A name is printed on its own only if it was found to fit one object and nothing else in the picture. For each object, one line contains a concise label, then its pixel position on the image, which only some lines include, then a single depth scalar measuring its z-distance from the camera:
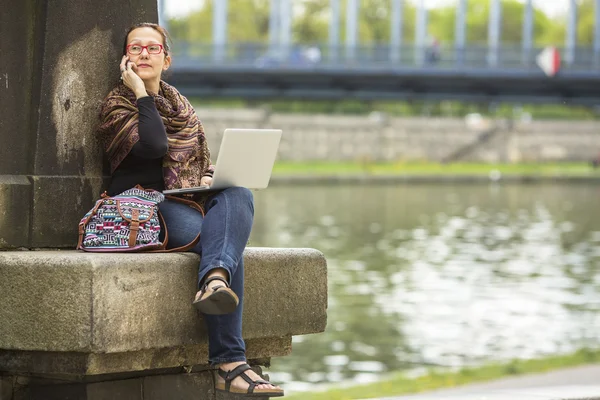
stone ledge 8.25
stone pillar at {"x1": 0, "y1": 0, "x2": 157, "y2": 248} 9.14
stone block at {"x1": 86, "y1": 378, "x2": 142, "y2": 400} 8.78
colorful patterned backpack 8.86
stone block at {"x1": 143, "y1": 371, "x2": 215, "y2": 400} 9.16
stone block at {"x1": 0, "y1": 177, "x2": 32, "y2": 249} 9.05
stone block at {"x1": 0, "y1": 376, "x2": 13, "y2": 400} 8.96
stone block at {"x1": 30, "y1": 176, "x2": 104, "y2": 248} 9.19
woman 8.79
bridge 73.71
